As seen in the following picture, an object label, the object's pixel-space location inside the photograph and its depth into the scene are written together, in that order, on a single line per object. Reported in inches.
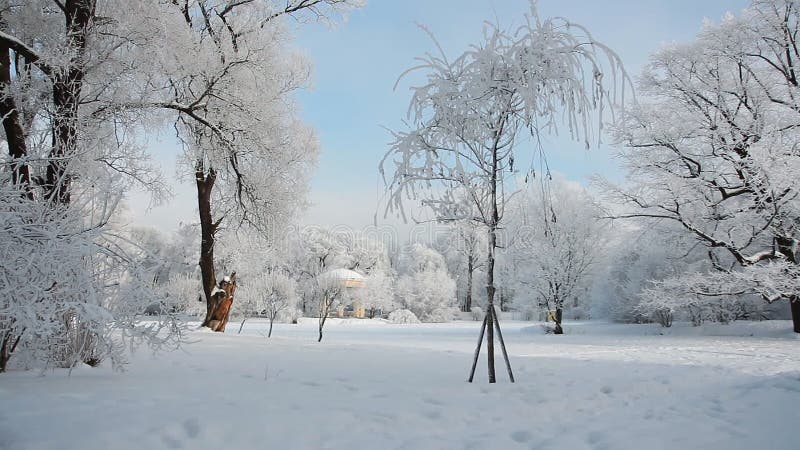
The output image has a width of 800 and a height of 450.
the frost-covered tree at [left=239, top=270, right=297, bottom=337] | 906.8
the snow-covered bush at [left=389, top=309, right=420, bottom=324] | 1489.9
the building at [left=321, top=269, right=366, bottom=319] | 1530.5
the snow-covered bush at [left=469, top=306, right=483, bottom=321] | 1690.5
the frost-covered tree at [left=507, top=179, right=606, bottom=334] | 847.7
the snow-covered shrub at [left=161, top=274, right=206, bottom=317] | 1081.0
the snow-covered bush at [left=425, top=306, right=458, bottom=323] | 1605.6
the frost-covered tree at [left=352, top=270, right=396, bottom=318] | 1590.8
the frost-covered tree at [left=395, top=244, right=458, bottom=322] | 1619.0
